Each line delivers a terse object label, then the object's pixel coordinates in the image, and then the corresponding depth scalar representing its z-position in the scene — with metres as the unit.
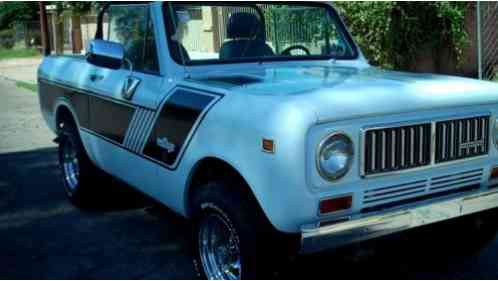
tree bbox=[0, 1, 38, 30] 39.32
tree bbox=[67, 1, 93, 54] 21.47
